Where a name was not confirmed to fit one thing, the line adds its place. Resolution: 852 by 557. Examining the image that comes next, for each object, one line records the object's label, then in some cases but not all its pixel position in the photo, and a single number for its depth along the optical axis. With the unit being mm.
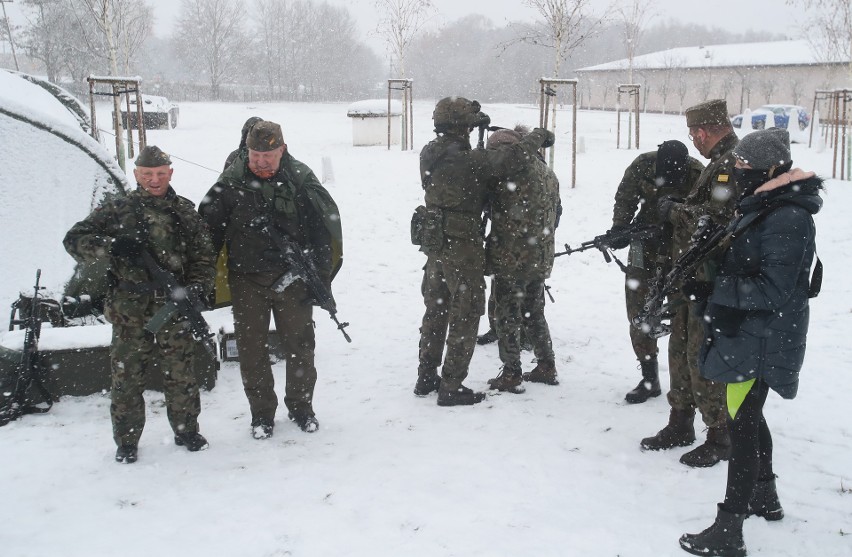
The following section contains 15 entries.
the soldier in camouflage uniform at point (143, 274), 3816
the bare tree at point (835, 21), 17570
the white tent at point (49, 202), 5508
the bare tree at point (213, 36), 54719
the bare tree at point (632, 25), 26781
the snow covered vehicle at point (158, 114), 23078
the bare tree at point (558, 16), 14352
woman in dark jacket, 2752
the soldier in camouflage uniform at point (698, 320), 3719
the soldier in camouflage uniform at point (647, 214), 4504
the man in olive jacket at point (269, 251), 4137
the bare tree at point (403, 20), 22547
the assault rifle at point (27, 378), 4496
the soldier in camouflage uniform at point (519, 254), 4812
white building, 40906
